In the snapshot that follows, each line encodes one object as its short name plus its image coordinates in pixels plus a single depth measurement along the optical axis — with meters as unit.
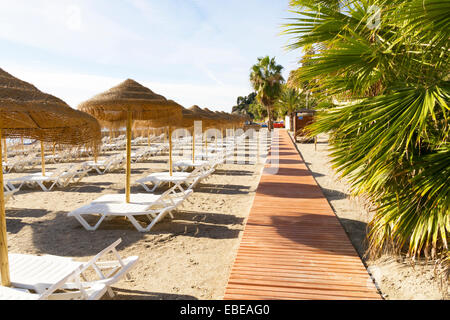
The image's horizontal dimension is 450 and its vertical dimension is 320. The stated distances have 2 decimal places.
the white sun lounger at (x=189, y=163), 10.73
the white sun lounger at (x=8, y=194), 6.55
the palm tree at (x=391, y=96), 2.38
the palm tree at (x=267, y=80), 35.44
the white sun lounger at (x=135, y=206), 5.45
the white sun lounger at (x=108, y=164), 11.62
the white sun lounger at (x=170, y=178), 8.33
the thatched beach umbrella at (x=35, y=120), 2.71
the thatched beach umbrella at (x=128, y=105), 5.80
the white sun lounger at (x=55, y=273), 2.88
